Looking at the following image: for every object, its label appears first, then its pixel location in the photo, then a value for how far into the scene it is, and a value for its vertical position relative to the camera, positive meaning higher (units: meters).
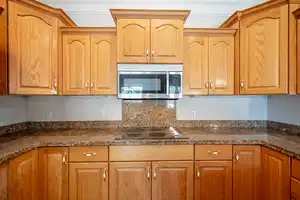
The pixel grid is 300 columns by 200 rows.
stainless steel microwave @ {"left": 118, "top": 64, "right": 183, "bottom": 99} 2.23 +0.18
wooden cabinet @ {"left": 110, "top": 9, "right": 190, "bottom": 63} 2.22 +0.63
